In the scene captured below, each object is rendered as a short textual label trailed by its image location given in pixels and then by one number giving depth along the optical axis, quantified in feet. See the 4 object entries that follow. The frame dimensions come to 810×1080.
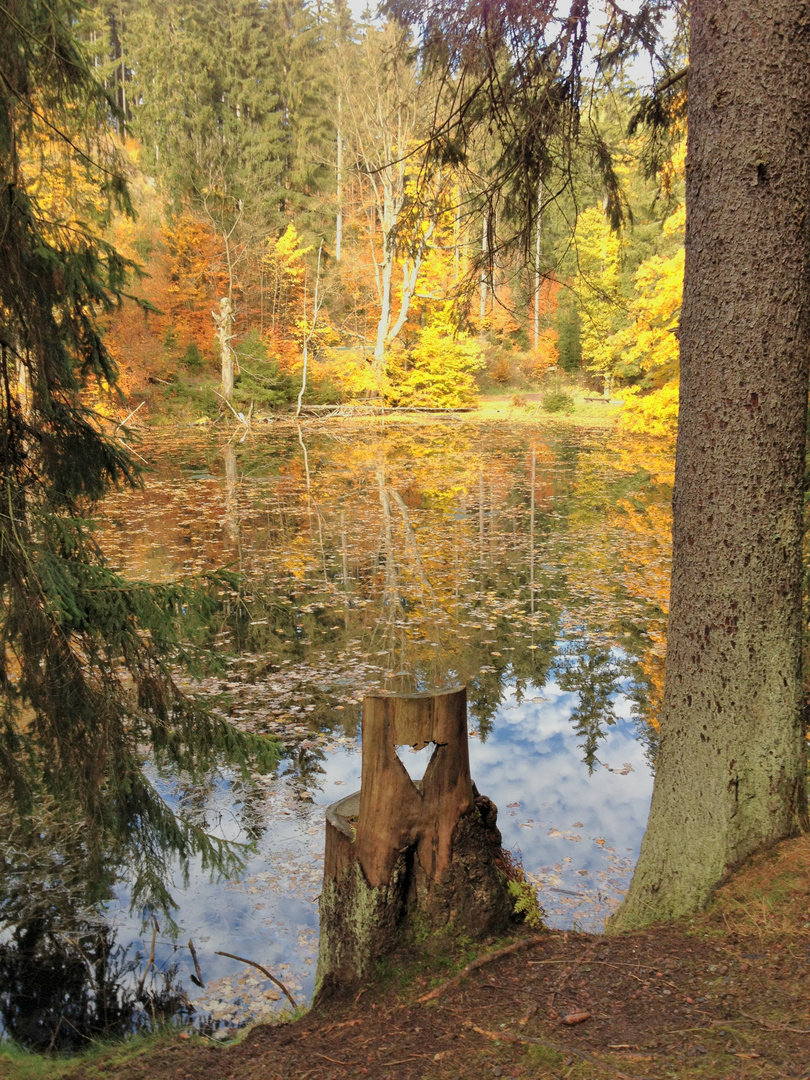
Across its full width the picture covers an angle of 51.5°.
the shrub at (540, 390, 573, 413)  107.34
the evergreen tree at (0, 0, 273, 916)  13.01
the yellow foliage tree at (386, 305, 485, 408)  104.42
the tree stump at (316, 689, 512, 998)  9.95
